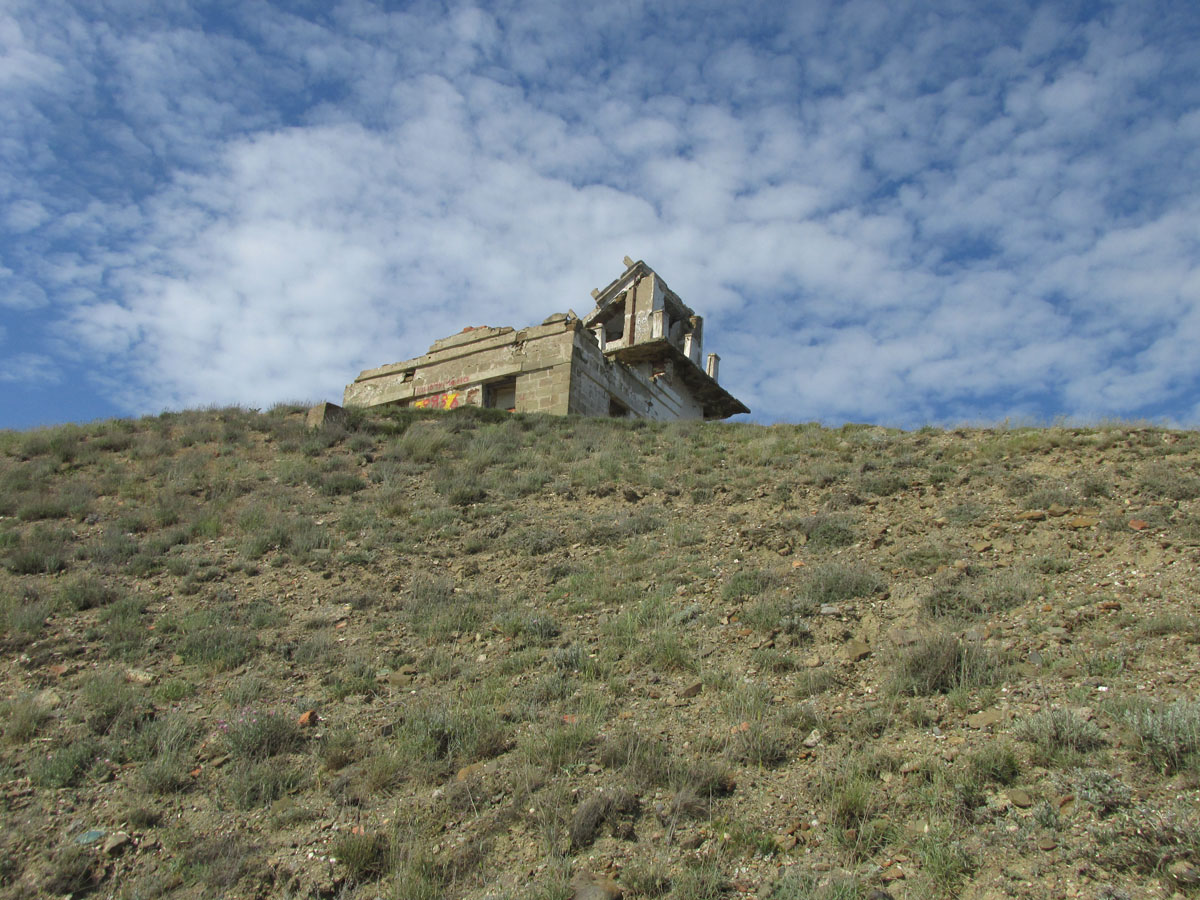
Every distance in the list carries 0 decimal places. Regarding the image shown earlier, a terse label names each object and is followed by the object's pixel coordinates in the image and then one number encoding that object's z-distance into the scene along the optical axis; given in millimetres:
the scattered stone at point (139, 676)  8109
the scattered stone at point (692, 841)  5309
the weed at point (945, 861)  4629
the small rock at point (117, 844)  5727
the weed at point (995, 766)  5363
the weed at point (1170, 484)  9898
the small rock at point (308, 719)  7208
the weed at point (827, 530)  10602
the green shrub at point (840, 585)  8719
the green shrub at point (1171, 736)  5020
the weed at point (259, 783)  6242
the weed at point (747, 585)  9133
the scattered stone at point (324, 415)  18750
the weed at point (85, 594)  9836
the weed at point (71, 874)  5410
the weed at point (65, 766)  6461
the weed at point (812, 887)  4637
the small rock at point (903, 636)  7348
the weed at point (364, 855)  5426
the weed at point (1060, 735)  5396
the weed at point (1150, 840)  4367
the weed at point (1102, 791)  4859
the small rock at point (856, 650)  7426
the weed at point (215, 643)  8516
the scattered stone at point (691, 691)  7211
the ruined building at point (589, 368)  22906
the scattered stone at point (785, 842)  5191
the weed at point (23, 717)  7027
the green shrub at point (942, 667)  6570
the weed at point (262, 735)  6805
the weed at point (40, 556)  10945
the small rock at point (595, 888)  4922
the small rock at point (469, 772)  6266
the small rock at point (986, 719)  5941
